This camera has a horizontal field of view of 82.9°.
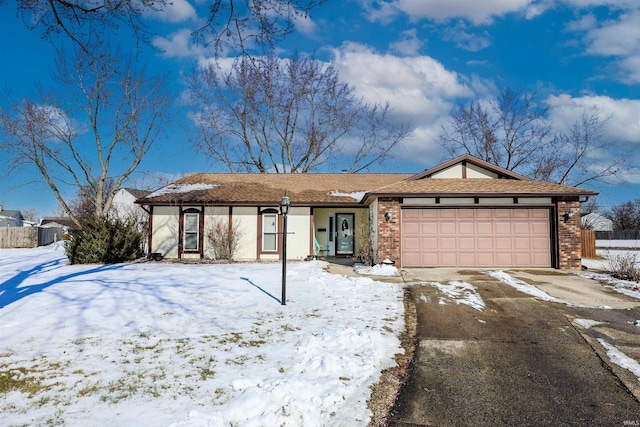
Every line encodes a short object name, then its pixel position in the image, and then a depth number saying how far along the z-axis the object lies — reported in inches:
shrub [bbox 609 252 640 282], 361.8
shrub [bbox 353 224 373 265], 511.5
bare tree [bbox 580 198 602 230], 1833.2
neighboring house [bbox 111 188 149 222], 1689.2
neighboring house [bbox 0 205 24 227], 1953.4
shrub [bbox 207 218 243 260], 563.5
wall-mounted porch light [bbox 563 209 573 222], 449.1
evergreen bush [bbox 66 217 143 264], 500.1
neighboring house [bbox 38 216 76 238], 2004.2
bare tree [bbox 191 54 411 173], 997.2
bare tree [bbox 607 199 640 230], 2019.9
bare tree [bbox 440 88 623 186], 1017.5
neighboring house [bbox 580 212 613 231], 2166.2
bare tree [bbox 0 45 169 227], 713.0
